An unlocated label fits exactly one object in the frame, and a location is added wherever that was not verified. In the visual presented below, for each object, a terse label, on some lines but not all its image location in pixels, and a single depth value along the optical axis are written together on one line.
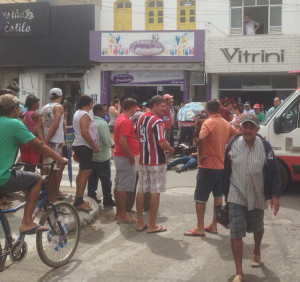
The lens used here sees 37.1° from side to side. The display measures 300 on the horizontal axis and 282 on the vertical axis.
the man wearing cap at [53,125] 6.99
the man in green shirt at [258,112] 13.65
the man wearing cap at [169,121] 12.07
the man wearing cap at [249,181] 4.31
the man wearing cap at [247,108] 14.46
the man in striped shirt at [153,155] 5.85
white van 8.00
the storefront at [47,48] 19.80
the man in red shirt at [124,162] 6.37
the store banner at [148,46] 18.05
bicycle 4.23
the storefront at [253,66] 17.00
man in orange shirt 5.79
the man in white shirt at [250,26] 18.08
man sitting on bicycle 4.13
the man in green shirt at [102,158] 7.09
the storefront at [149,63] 18.16
